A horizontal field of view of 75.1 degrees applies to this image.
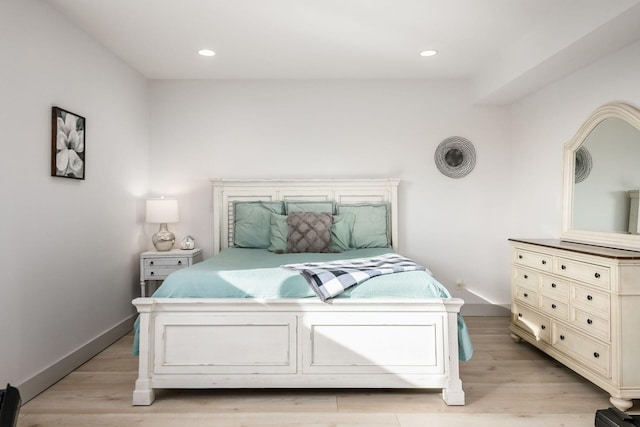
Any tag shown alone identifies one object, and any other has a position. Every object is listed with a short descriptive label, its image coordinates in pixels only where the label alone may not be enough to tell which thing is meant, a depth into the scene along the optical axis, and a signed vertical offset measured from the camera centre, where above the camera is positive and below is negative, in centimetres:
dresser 237 -61
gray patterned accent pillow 375 -16
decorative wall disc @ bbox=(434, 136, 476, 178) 446 +63
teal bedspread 253 -43
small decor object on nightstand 420 -28
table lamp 404 +0
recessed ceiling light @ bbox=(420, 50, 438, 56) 366 +145
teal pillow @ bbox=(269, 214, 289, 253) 381 -16
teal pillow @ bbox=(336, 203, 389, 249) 399 -9
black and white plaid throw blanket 249 -35
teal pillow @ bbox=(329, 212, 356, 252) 390 -15
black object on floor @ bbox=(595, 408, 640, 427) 171 -86
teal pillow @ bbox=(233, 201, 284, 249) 401 -7
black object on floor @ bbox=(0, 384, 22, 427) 116 -55
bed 249 -74
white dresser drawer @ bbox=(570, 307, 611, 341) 247 -67
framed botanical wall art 282 +51
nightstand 392 -45
